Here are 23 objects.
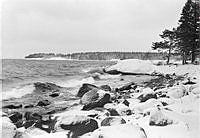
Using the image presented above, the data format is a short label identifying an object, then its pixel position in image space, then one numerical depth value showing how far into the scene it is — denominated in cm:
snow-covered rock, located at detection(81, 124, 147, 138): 591
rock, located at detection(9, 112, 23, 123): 1069
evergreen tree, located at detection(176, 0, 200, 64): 3419
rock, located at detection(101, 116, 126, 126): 733
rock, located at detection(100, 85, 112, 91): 1866
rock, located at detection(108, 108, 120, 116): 967
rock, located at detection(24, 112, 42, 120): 1064
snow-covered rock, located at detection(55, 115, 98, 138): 730
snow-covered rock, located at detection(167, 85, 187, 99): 1188
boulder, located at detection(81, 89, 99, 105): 1331
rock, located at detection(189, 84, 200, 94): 1114
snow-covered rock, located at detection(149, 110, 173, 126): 711
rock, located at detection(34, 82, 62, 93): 2066
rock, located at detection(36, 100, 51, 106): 1426
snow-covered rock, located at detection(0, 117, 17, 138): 669
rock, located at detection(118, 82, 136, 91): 1890
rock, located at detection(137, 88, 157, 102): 1220
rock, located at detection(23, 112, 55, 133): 871
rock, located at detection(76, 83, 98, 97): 1678
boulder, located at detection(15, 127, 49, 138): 690
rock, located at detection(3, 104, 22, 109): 1378
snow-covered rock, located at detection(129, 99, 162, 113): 989
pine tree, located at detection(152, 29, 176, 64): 4299
